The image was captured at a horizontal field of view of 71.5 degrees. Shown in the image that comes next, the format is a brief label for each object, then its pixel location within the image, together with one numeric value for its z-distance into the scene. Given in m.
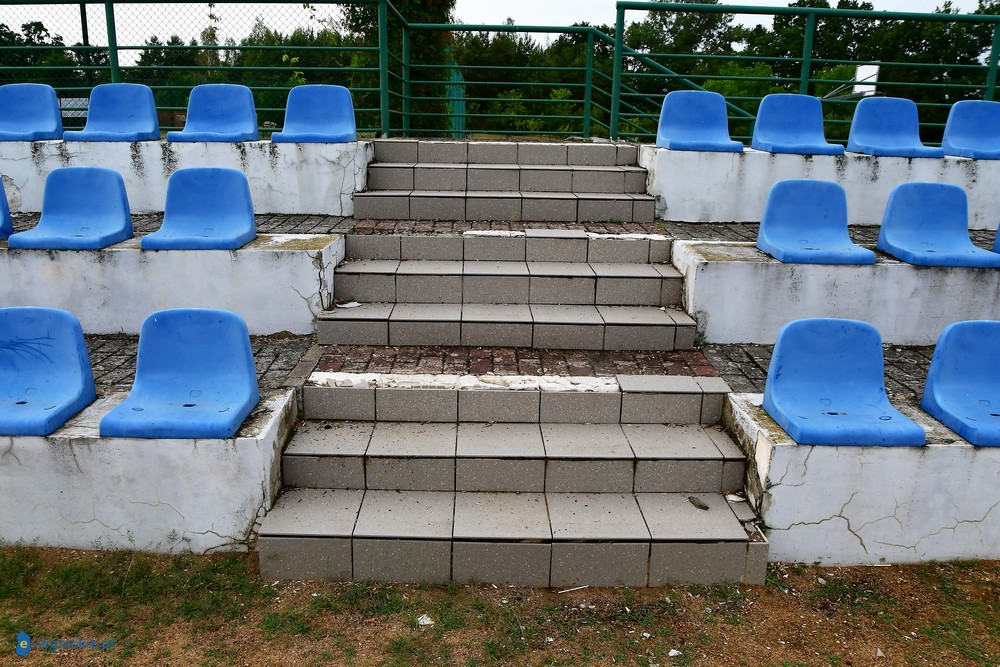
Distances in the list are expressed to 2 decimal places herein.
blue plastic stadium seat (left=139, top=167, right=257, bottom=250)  5.02
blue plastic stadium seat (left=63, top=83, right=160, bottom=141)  6.80
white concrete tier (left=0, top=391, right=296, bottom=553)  3.31
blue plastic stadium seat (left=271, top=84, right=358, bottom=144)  6.71
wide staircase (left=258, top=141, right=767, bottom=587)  3.25
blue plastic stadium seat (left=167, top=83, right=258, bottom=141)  6.87
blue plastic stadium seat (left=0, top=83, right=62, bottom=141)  6.77
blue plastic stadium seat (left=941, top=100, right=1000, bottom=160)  6.99
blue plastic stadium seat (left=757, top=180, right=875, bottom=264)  5.02
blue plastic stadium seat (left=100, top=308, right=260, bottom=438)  3.56
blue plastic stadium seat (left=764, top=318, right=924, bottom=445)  3.59
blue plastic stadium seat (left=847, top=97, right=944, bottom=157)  6.93
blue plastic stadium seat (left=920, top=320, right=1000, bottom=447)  3.63
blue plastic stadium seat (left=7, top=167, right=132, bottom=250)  5.07
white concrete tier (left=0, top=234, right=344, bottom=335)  4.73
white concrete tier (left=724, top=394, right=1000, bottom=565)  3.37
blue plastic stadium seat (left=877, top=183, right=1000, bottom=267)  5.10
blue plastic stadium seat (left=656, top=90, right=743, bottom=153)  6.77
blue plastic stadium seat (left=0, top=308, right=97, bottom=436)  3.59
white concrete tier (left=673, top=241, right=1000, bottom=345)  4.71
